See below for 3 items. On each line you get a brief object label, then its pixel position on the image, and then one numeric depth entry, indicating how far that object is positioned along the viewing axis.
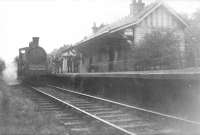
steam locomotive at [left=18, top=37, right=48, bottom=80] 20.73
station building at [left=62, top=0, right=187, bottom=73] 19.47
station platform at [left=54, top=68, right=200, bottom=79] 7.36
